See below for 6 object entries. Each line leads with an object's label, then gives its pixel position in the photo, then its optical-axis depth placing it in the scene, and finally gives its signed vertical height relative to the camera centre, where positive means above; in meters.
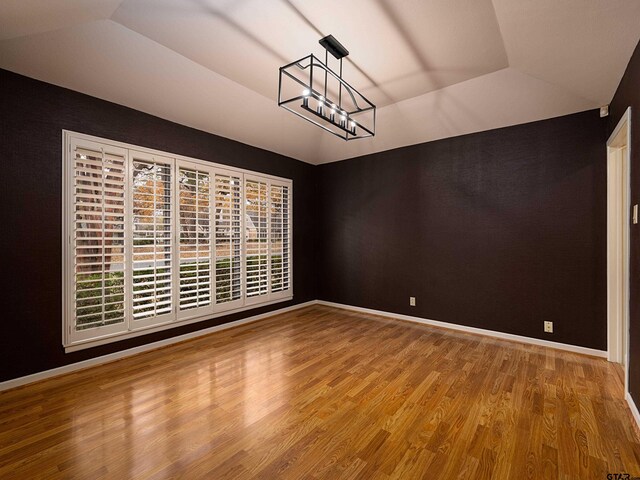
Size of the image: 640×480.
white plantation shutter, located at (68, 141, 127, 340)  2.78 +0.01
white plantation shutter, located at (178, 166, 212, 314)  3.55 +0.04
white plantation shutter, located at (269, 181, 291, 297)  4.72 +0.02
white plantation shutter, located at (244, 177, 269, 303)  4.33 +0.02
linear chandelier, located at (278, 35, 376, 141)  2.44 +1.75
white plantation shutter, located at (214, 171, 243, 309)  3.94 +0.02
